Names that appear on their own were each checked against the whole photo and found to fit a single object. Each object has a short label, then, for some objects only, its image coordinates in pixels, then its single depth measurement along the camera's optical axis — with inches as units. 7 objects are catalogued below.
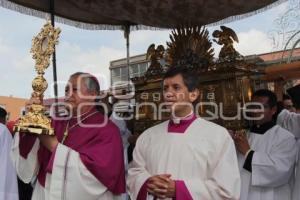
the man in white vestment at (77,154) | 124.5
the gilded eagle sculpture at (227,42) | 178.4
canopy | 188.1
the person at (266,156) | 144.6
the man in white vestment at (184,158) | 108.1
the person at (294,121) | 149.3
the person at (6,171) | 149.3
